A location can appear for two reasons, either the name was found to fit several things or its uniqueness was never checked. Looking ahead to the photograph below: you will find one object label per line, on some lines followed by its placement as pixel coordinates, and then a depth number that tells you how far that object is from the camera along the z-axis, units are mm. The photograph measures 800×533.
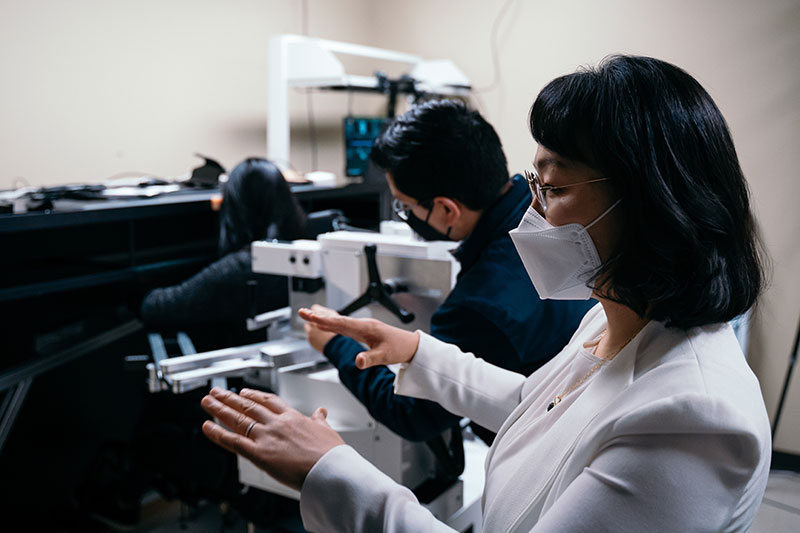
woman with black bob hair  495
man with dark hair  1031
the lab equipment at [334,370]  1226
